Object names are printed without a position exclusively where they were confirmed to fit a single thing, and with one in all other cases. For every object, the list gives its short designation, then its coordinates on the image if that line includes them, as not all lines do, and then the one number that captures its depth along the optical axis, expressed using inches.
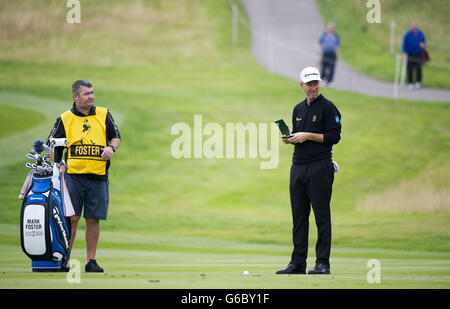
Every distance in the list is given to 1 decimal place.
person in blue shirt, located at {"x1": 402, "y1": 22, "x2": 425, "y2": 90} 2012.8
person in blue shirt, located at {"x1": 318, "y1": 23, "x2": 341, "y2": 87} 2057.1
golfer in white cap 621.3
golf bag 606.9
